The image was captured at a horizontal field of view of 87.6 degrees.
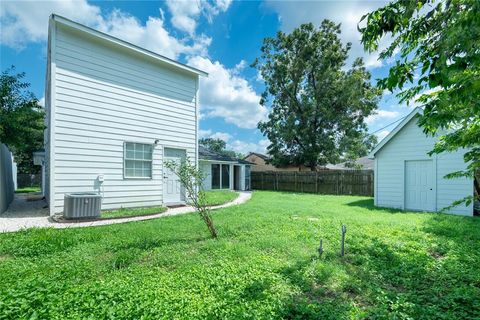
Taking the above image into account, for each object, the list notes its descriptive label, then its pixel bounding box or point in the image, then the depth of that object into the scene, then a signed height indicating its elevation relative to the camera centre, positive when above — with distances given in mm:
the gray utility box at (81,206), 6648 -1297
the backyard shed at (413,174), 9117 -475
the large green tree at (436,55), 1795 +877
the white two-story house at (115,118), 7094 +1343
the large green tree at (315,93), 22375 +6275
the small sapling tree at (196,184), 5102 -548
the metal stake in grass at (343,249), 3999 -1465
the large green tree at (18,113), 7324 +1331
